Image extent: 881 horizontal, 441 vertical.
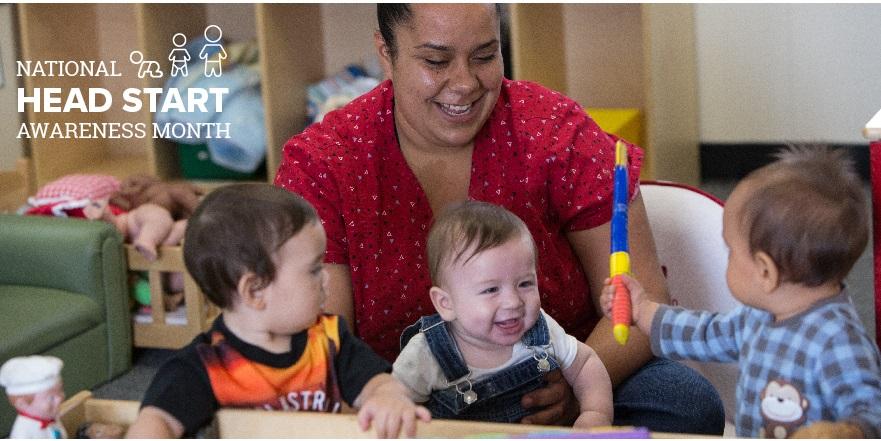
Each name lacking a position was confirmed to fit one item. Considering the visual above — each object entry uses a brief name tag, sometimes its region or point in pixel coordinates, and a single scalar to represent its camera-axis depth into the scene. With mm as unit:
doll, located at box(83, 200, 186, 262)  3029
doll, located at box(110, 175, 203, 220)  3172
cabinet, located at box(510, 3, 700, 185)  3660
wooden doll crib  3066
